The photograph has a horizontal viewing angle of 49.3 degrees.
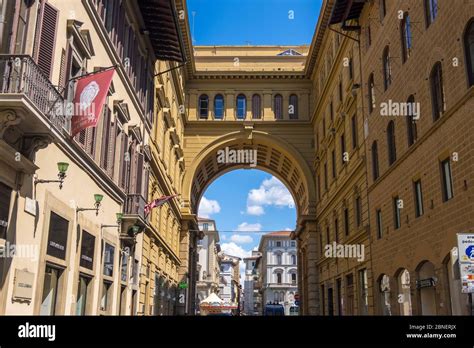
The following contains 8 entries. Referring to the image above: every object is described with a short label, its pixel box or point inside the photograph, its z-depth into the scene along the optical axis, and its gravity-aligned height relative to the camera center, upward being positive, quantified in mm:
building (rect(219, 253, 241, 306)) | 136775 +11373
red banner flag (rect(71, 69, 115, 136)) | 13430 +5624
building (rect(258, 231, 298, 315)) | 112188 +10942
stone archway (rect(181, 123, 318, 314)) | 43000 +13078
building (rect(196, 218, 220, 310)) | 101750 +11676
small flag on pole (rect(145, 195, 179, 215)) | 24359 +5411
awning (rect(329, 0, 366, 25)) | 27297 +16207
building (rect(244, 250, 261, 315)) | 157250 +10986
